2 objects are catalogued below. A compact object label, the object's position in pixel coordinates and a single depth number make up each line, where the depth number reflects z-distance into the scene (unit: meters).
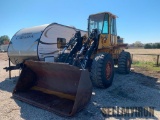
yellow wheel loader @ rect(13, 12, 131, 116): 2.97
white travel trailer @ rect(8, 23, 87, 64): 5.66
